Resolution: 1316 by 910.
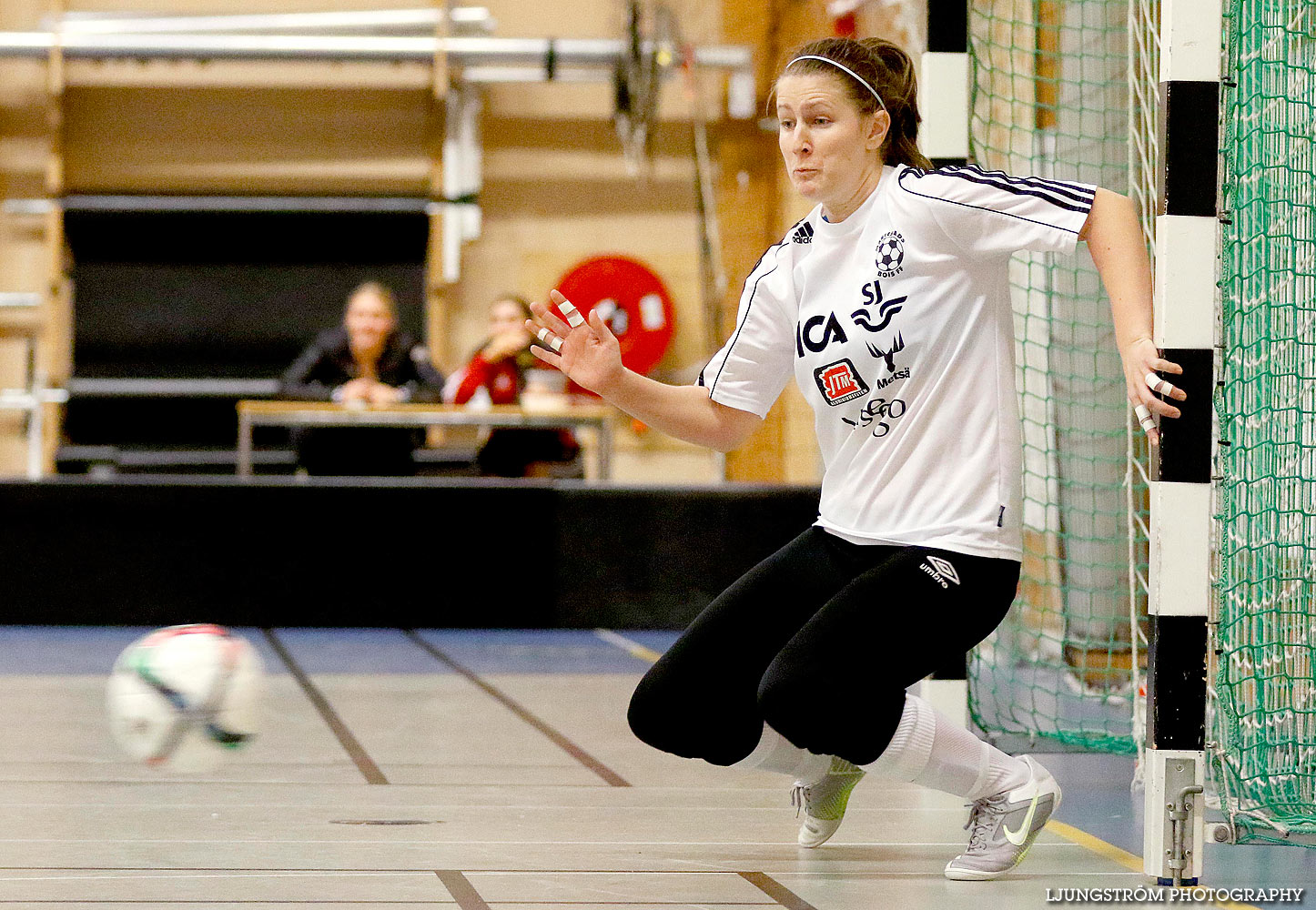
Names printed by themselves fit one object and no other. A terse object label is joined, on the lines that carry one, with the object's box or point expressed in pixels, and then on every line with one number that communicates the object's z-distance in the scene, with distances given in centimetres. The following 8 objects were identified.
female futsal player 548
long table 1530
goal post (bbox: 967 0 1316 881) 546
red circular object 2292
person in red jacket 1652
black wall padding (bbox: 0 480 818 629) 1466
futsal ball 614
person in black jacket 1609
